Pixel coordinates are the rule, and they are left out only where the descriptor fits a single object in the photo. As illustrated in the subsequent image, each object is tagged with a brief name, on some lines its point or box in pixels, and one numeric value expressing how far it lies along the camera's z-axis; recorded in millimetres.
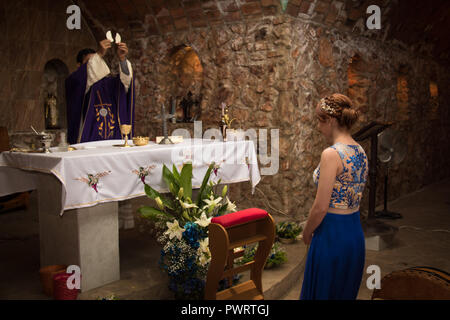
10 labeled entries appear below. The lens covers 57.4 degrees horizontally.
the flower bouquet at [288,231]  4914
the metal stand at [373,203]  5410
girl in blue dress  2348
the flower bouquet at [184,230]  3232
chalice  3975
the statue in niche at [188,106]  6629
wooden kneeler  2566
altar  3092
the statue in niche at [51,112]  7234
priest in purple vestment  4367
